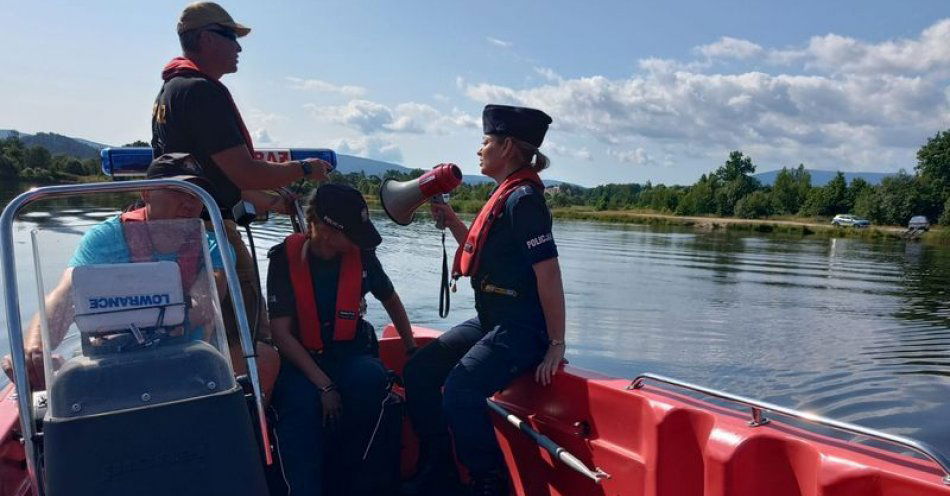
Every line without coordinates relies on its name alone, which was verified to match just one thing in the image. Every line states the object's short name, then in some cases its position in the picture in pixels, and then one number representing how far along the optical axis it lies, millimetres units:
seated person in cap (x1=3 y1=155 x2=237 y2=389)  1970
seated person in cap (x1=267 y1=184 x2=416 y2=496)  2979
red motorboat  1714
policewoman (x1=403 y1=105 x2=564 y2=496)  2857
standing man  2713
